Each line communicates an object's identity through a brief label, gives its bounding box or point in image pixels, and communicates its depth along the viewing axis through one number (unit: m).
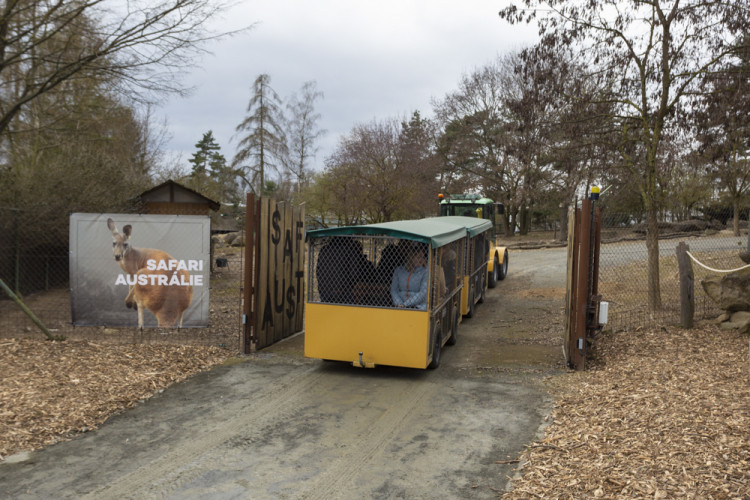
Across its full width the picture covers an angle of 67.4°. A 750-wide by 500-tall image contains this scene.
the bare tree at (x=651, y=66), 9.67
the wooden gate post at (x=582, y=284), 7.53
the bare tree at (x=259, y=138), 35.62
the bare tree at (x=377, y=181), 30.24
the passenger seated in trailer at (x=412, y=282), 7.31
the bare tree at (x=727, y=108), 9.47
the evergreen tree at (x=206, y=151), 69.25
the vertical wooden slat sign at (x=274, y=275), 8.55
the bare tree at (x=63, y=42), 9.58
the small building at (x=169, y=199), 17.00
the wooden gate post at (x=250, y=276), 8.34
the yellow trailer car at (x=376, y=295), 7.23
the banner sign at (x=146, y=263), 9.10
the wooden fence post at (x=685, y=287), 8.76
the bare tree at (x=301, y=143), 38.03
